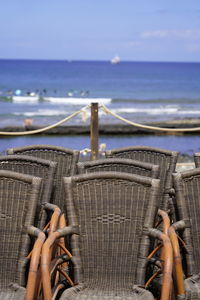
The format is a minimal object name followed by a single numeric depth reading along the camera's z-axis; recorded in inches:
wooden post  239.8
